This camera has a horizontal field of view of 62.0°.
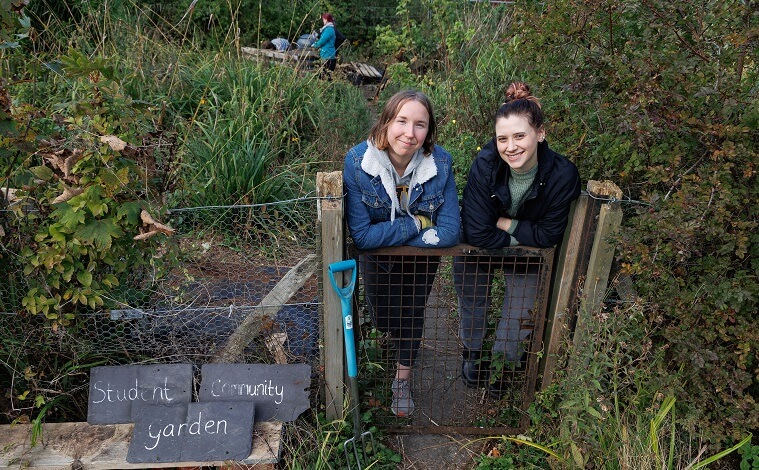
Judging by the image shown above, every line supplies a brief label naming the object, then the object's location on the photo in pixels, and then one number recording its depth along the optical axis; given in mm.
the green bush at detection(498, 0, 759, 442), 2518
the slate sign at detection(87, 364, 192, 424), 2973
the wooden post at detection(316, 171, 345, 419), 2701
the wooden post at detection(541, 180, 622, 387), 2744
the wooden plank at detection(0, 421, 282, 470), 2758
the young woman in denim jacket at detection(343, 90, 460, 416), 2840
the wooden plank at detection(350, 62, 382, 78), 10258
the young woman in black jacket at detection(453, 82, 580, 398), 2824
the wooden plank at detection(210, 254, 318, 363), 3045
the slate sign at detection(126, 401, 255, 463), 2781
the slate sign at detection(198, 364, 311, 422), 3018
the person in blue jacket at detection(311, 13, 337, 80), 10023
